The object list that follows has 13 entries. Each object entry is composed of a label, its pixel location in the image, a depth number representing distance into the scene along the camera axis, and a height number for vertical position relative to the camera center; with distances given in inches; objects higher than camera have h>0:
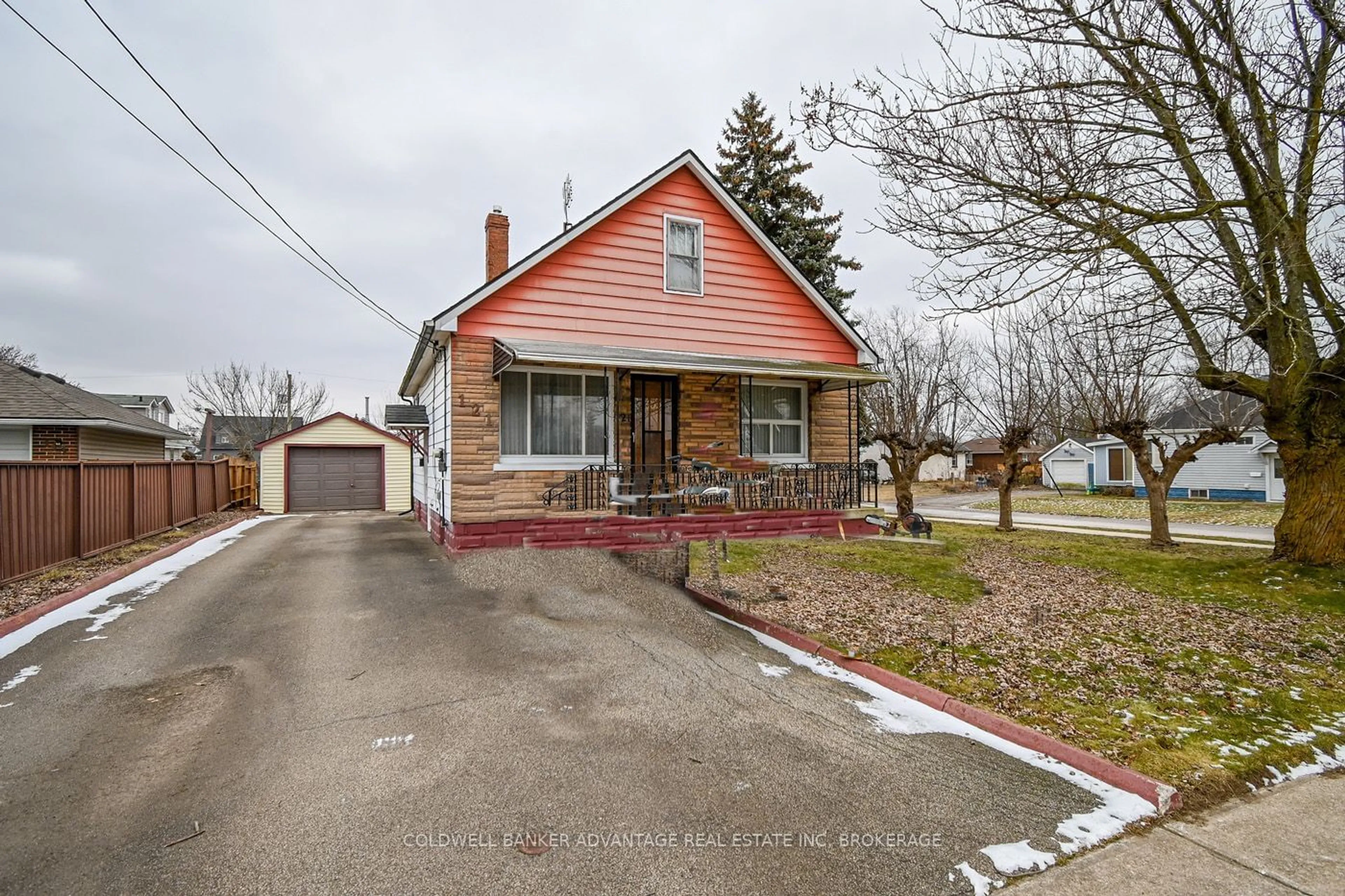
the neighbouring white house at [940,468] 2060.8 -50.1
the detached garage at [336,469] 812.0 -12.7
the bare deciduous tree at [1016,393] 713.6 +73.2
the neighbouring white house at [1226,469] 1067.9 -34.4
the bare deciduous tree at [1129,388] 433.1 +59.1
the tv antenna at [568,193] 544.4 +221.7
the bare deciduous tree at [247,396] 1670.8 +162.5
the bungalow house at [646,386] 372.2 +46.2
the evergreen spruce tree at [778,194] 836.6 +337.8
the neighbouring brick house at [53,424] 558.3 +34.4
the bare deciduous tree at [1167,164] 289.6 +139.1
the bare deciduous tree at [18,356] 1439.5 +244.1
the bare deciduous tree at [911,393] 738.8 +83.6
